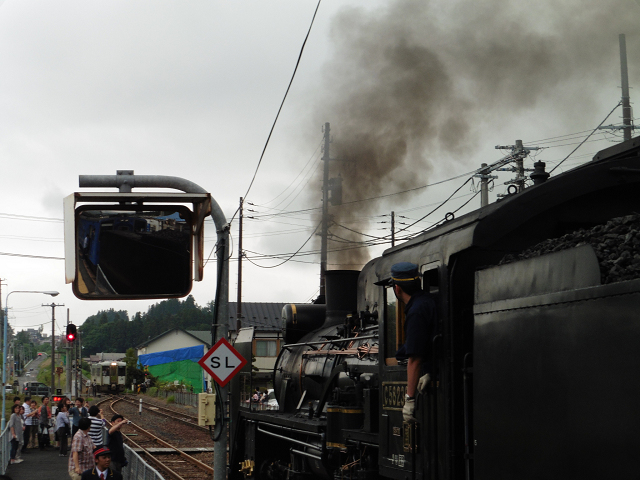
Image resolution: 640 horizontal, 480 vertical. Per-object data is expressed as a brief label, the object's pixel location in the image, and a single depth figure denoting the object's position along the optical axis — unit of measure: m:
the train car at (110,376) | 71.62
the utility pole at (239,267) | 33.50
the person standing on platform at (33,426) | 23.65
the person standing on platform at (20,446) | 20.11
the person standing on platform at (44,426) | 23.39
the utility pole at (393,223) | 34.60
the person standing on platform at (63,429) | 21.03
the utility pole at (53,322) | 48.31
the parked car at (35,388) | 63.80
